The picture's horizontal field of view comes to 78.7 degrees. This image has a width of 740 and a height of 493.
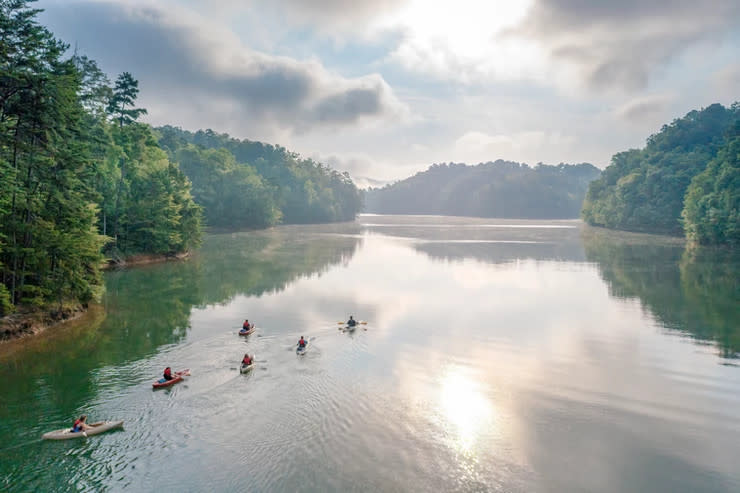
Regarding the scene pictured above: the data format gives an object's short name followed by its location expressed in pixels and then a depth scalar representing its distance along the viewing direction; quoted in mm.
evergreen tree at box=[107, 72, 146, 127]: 59219
